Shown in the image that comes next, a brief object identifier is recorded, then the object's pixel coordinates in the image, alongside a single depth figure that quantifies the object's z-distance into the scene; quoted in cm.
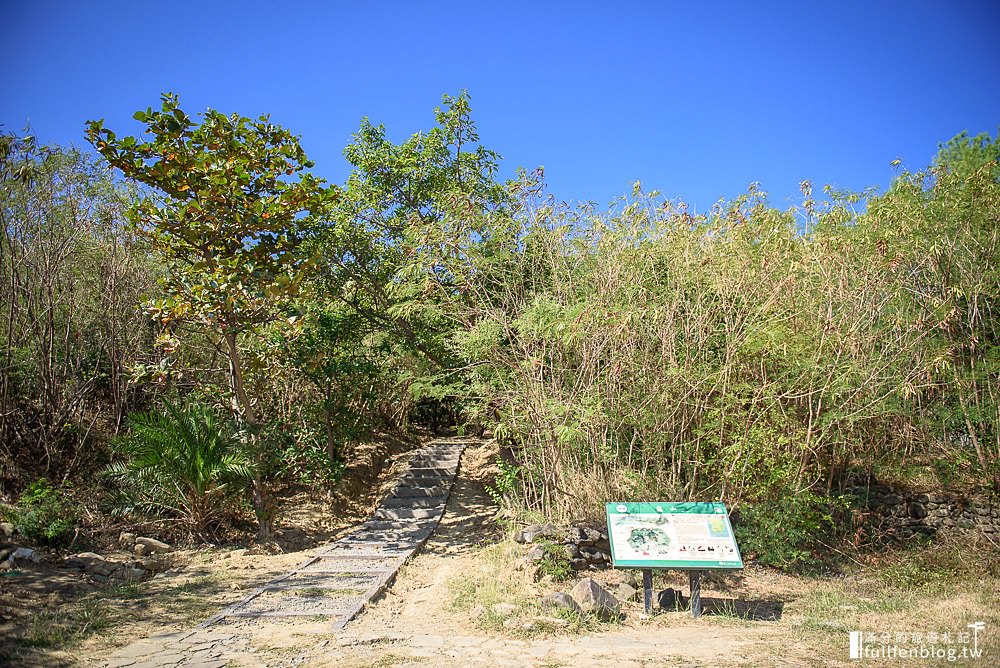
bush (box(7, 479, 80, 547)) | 615
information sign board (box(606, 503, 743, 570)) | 455
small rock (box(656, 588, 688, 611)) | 486
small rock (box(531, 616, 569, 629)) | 437
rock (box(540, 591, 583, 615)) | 461
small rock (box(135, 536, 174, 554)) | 659
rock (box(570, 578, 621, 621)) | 454
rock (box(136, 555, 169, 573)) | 602
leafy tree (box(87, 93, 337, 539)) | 663
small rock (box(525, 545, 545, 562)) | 563
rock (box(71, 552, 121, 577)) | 582
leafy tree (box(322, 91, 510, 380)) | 834
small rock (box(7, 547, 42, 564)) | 573
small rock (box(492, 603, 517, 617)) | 461
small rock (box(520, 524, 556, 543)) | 586
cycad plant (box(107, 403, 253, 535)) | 675
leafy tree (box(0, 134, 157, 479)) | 734
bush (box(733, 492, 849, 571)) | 562
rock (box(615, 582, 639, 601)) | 507
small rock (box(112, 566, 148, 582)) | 577
